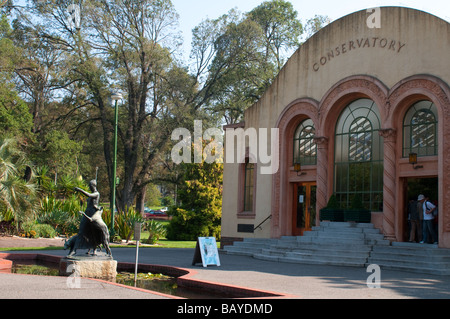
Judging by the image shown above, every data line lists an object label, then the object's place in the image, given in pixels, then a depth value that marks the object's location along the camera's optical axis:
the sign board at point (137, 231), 12.76
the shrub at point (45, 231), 25.53
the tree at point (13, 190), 22.56
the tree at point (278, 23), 45.31
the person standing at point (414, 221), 17.89
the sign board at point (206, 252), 15.49
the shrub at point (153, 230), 27.67
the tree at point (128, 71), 37.09
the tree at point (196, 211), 33.67
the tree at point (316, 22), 46.22
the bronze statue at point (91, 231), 12.76
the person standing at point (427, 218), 17.16
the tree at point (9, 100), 31.63
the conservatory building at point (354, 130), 17.83
